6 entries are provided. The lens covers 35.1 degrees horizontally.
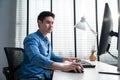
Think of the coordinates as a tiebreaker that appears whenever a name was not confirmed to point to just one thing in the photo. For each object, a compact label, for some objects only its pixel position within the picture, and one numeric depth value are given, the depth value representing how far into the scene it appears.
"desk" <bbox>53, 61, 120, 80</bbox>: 1.12
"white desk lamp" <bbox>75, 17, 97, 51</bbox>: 2.95
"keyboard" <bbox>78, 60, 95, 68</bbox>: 1.71
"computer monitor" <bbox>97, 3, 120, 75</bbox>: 1.39
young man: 1.38
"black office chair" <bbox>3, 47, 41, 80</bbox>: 1.74
